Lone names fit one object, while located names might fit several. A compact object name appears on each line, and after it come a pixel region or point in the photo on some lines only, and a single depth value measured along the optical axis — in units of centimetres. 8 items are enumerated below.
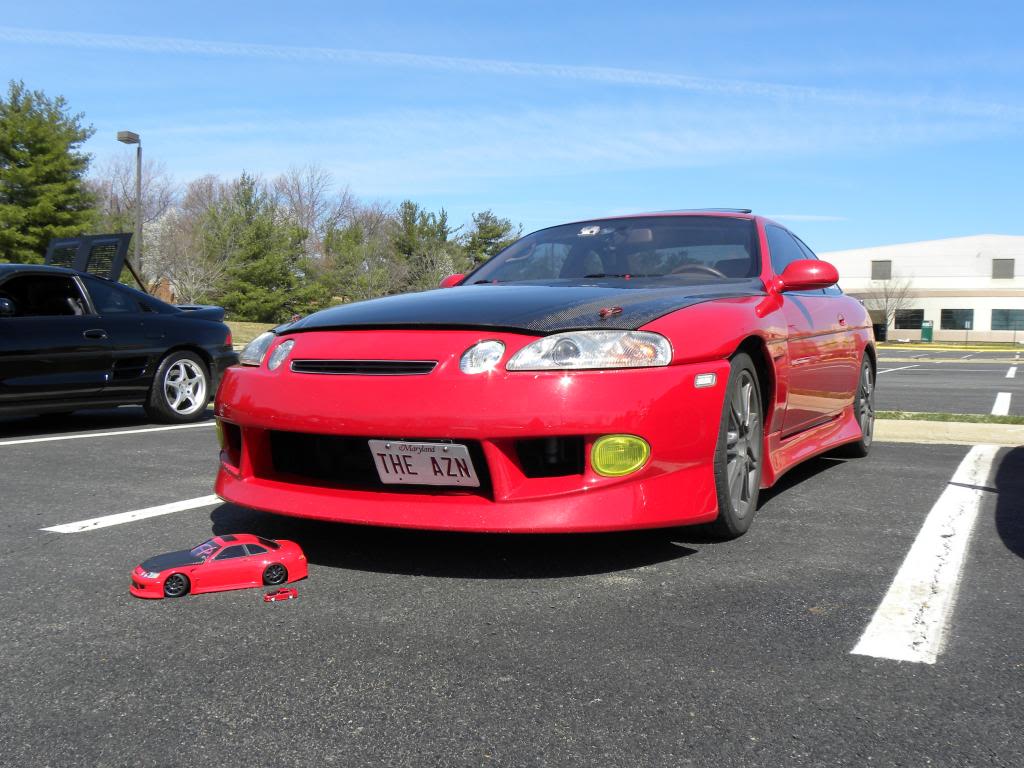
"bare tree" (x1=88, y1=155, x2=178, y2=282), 4806
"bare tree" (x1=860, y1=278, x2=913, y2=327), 5684
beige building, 5662
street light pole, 2408
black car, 700
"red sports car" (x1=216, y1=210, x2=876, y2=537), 309
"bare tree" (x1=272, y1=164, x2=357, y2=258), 6469
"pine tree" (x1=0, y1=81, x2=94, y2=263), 3244
